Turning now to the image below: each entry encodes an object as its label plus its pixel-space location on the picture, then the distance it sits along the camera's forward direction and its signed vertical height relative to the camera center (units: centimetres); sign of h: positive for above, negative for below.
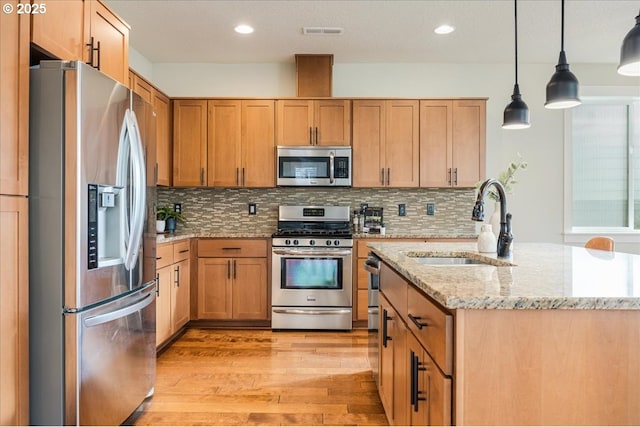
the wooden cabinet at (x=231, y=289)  385 -79
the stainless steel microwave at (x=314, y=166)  397 +44
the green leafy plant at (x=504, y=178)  228 +19
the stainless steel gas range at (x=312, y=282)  377 -70
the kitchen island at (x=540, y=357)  98 -37
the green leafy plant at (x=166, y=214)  412 -5
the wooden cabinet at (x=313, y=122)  400 +90
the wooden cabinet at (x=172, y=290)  309 -69
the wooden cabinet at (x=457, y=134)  402 +78
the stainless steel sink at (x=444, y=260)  211 -27
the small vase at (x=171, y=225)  417 -17
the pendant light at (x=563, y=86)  204 +65
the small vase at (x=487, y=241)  211 -17
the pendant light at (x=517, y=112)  251 +63
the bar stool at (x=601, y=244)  253 -22
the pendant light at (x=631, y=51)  151 +62
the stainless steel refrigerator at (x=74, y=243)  161 -14
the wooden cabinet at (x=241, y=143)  402 +68
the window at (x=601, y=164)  442 +52
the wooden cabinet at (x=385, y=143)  402 +69
